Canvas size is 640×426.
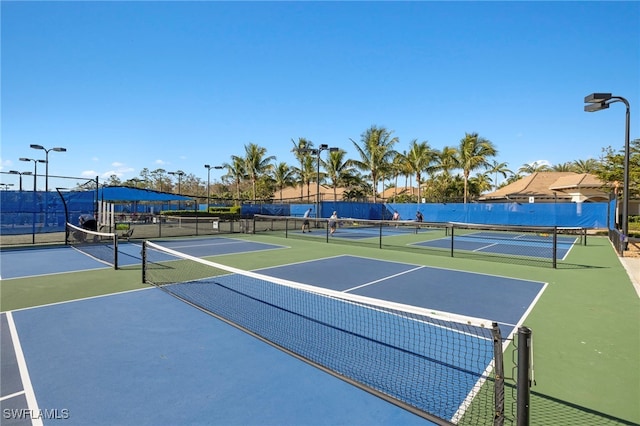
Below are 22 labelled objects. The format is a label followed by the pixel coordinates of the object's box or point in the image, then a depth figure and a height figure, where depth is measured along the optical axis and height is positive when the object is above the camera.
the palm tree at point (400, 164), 41.51 +5.32
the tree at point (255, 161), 46.91 +6.20
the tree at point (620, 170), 21.51 +2.68
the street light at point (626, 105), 11.72 +3.52
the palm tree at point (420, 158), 40.09 +5.78
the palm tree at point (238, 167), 51.28 +5.82
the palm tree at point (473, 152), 36.75 +6.07
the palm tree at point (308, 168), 46.28 +5.27
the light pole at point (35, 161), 28.55 +4.38
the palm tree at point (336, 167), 42.28 +4.97
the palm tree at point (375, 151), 39.38 +6.41
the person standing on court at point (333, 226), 21.99 -1.25
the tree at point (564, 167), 69.25 +8.67
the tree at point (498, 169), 52.04 +5.99
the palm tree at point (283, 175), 50.69 +4.70
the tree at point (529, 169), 73.06 +8.53
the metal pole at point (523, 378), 2.45 -1.20
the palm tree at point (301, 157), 43.91 +6.73
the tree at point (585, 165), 57.70 +7.54
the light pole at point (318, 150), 22.44 +3.82
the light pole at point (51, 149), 24.52 +4.02
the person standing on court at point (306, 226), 24.99 -1.43
